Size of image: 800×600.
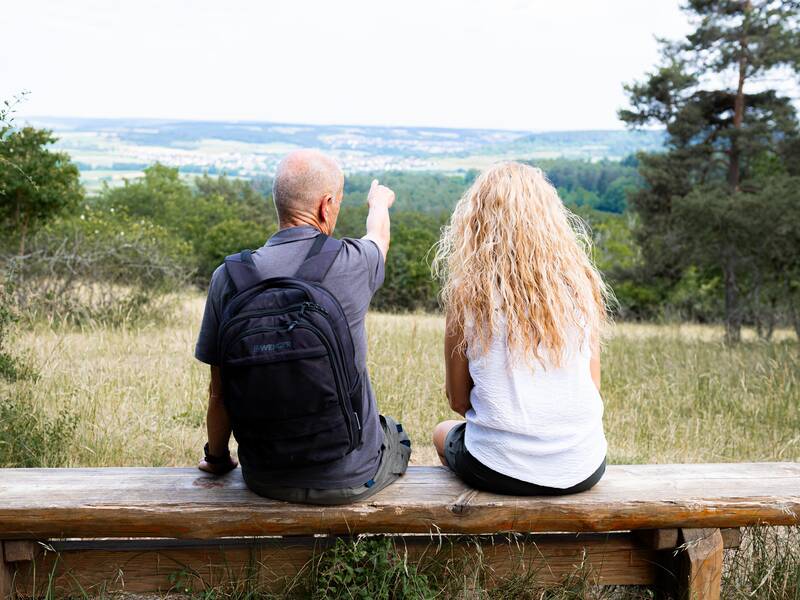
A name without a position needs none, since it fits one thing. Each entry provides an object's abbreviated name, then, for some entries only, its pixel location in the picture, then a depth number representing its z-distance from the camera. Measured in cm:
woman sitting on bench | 246
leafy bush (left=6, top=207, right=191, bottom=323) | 872
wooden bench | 242
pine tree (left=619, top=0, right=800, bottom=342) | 1588
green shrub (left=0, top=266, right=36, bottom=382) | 441
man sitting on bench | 216
